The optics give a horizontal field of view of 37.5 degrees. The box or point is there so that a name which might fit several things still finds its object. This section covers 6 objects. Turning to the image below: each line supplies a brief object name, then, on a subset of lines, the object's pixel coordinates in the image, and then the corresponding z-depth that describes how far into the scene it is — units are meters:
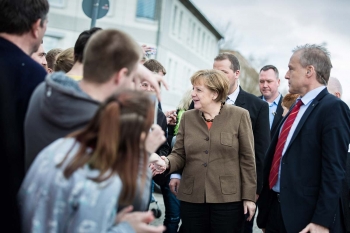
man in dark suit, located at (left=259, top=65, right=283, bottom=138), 8.31
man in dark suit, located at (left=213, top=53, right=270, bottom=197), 5.73
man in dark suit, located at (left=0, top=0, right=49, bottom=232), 2.69
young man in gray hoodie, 2.46
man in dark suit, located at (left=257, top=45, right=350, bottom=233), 4.12
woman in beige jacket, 4.82
